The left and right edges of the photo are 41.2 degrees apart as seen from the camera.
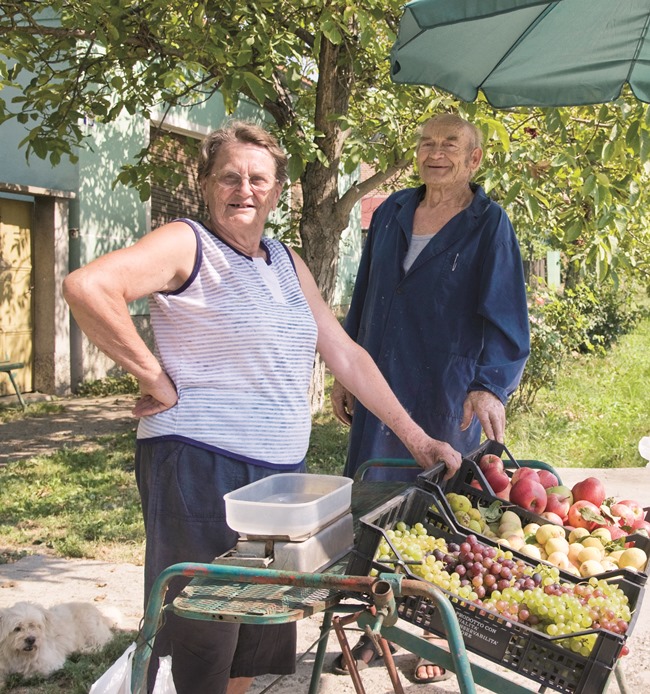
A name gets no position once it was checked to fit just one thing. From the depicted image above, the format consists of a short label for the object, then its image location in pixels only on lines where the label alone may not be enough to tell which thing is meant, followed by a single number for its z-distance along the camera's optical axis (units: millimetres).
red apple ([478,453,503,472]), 2607
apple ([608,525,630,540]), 2291
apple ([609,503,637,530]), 2420
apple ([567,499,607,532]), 2367
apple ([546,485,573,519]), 2445
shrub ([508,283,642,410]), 8875
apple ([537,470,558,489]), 2623
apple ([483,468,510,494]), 2549
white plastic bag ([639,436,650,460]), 3676
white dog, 3463
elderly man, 3217
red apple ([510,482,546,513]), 2422
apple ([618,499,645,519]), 2491
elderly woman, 2299
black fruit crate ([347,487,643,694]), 1632
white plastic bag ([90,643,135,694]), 1773
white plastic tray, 1772
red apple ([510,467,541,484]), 2527
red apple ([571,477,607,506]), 2531
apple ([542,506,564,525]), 2350
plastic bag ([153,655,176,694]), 1907
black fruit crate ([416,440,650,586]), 1987
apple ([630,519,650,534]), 2424
